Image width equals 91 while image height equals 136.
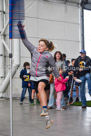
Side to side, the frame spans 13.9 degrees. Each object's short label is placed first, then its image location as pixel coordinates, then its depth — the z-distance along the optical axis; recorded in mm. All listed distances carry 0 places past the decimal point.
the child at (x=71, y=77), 13161
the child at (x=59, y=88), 11703
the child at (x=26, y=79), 13883
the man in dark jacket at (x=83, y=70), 11953
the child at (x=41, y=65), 6336
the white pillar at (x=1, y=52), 17578
